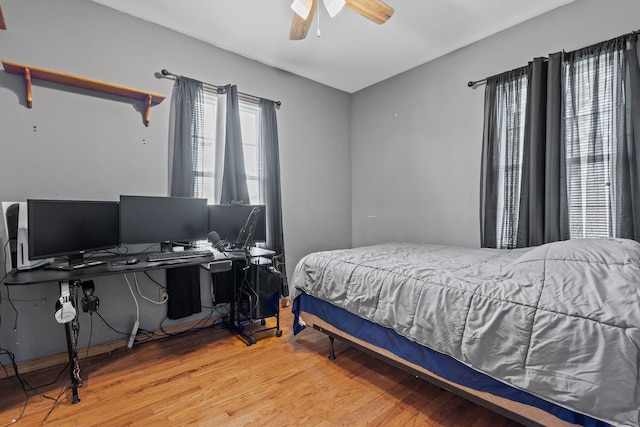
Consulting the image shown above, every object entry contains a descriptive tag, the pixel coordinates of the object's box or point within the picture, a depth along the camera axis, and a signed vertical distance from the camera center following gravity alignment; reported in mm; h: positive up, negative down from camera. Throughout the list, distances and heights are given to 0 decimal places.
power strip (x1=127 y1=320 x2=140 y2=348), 2479 -989
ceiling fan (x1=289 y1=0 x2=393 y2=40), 2035 +1414
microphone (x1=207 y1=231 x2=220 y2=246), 2701 -216
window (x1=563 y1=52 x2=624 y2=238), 2271 +528
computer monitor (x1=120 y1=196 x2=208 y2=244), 2367 -41
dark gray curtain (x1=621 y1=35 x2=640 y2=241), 2131 +483
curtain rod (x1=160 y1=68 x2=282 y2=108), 2733 +1276
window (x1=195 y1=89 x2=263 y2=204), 3012 +627
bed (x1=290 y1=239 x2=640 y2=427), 1094 -524
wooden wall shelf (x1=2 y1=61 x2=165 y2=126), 2076 +998
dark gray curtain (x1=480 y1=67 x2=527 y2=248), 2744 +490
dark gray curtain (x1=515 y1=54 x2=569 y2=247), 2439 +394
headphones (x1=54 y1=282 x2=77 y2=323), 1734 -531
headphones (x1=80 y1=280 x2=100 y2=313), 1927 -558
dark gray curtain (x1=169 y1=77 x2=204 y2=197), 2754 +717
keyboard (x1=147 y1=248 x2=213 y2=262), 2256 -321
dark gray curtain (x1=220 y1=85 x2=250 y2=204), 3070 +560
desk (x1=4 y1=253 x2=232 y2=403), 1715 -359
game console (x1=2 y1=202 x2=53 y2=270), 1899 -109
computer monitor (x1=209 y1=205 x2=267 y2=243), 2887 -54
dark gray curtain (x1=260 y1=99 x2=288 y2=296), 3418 +328
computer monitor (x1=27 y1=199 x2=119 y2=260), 1913 -80
